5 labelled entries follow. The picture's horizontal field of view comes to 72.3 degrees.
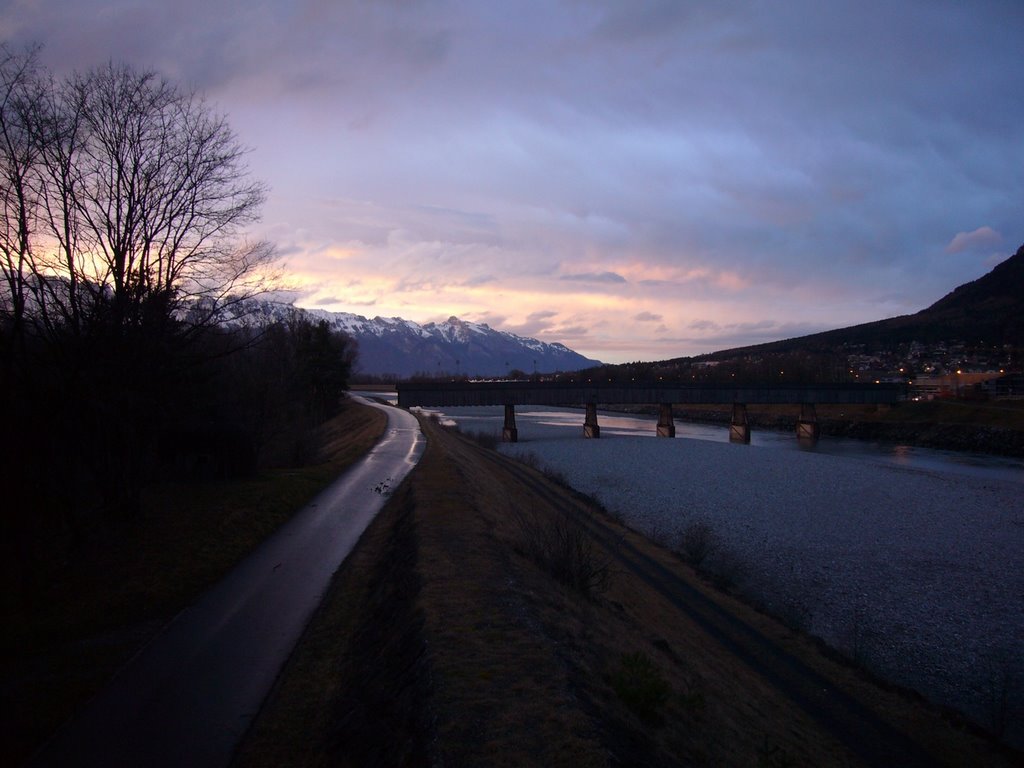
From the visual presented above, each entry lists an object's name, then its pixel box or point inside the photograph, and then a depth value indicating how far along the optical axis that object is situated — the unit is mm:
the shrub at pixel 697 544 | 19969
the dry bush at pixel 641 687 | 7422
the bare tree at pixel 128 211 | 13086
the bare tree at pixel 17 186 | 11508
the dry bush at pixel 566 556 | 12734
